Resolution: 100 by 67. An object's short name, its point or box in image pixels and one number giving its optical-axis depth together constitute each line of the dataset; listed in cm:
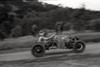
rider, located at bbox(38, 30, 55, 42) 1051
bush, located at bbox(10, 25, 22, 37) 2192
